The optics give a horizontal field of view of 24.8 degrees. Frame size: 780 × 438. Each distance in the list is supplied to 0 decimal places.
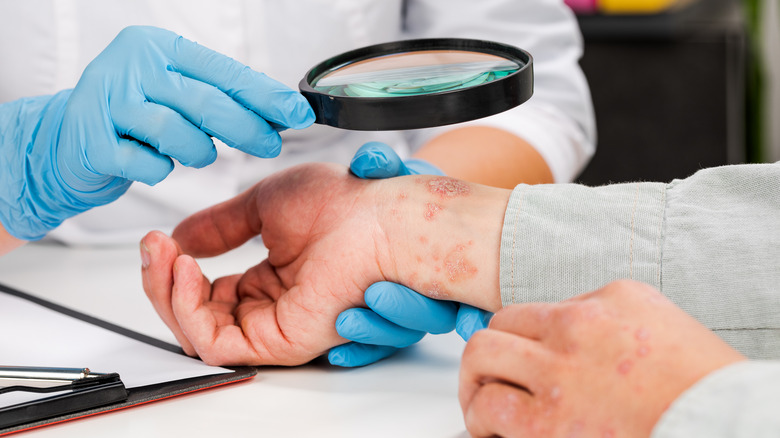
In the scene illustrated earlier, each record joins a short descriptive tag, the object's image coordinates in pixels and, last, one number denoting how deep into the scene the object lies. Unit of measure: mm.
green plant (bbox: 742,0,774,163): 1691
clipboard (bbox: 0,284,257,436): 722
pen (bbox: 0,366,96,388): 728
